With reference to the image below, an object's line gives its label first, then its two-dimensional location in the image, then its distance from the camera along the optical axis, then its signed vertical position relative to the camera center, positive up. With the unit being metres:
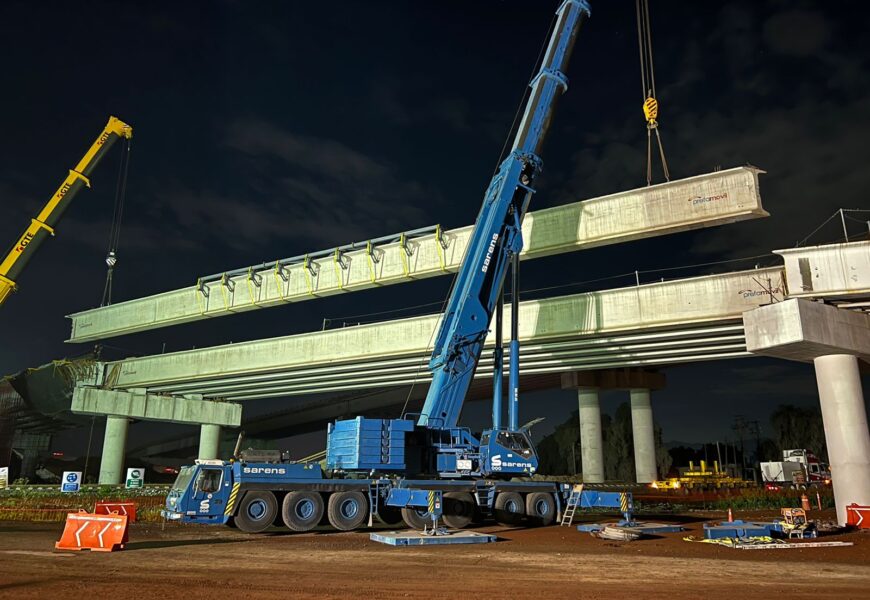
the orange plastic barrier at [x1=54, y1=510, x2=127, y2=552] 14.40 -1.28
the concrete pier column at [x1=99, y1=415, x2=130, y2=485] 46.91 +1.83
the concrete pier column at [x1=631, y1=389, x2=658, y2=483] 42.38 +2.73
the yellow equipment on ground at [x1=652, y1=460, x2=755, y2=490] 39.90 -0.19
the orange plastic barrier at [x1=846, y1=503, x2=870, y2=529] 20.56 -1.16
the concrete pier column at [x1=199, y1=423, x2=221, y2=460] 49.34 +2.75
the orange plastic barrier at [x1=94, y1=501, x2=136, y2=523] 17.30 -0.92
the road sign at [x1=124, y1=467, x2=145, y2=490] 37.38 -0.18
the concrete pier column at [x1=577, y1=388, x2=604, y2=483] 42.03 +2.69
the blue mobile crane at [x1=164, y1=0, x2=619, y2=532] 17.91 +0.44
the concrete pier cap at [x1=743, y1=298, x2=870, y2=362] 21.84 +5.06
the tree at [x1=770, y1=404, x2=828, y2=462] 72.50 +5.65
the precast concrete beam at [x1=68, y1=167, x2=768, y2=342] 25.77 +10.96
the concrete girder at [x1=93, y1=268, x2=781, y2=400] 25.84 +6.59
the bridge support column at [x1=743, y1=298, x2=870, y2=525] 22.02 +4.38
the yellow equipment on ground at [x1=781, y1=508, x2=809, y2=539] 16.58 -1.11
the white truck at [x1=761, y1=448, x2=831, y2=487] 46.72 +0.54
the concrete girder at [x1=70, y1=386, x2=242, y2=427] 45.25 +4.92
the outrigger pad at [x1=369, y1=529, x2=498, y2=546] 15.62 -1.49
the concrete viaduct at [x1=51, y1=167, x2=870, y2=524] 23.11 +6.78
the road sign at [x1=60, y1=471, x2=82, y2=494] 31.81 -0.37
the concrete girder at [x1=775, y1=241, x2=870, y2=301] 22.30 +7.16
